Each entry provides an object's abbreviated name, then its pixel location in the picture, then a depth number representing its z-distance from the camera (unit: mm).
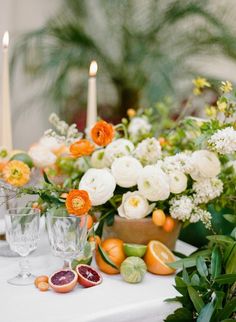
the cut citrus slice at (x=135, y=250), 1051
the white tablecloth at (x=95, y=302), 858
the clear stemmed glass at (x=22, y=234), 996
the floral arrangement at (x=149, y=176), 1088
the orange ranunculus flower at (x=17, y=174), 1084
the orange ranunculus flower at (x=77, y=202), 977
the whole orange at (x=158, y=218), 1086
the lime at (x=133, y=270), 999
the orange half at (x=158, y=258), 1042
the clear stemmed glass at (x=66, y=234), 995
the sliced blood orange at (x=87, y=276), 976
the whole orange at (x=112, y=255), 1050
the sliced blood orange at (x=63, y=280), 942
